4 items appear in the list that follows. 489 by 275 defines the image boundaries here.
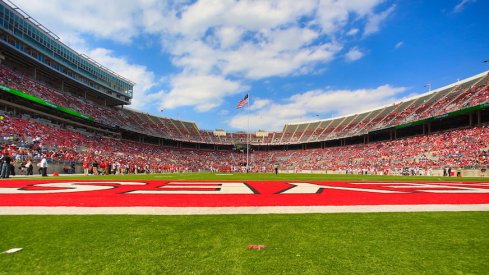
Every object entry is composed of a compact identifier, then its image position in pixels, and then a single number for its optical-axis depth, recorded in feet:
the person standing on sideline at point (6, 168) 63.36
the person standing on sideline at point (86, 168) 97.96
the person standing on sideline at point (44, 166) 69.23
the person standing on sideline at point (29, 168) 79.56
